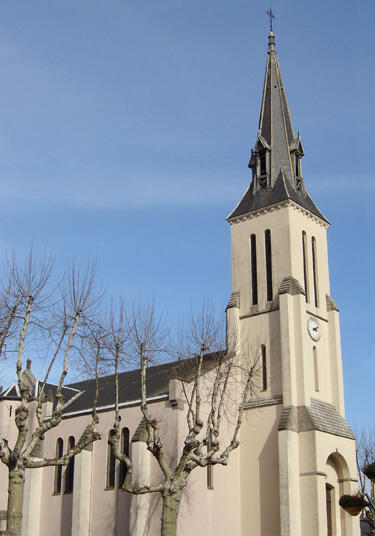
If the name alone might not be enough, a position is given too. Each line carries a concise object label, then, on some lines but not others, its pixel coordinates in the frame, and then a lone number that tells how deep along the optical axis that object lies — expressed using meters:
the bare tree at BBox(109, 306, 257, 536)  29.75
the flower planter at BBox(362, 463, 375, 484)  24.22
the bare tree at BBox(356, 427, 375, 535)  39.76
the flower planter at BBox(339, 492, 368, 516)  26.84
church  37.34
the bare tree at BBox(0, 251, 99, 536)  25.78
